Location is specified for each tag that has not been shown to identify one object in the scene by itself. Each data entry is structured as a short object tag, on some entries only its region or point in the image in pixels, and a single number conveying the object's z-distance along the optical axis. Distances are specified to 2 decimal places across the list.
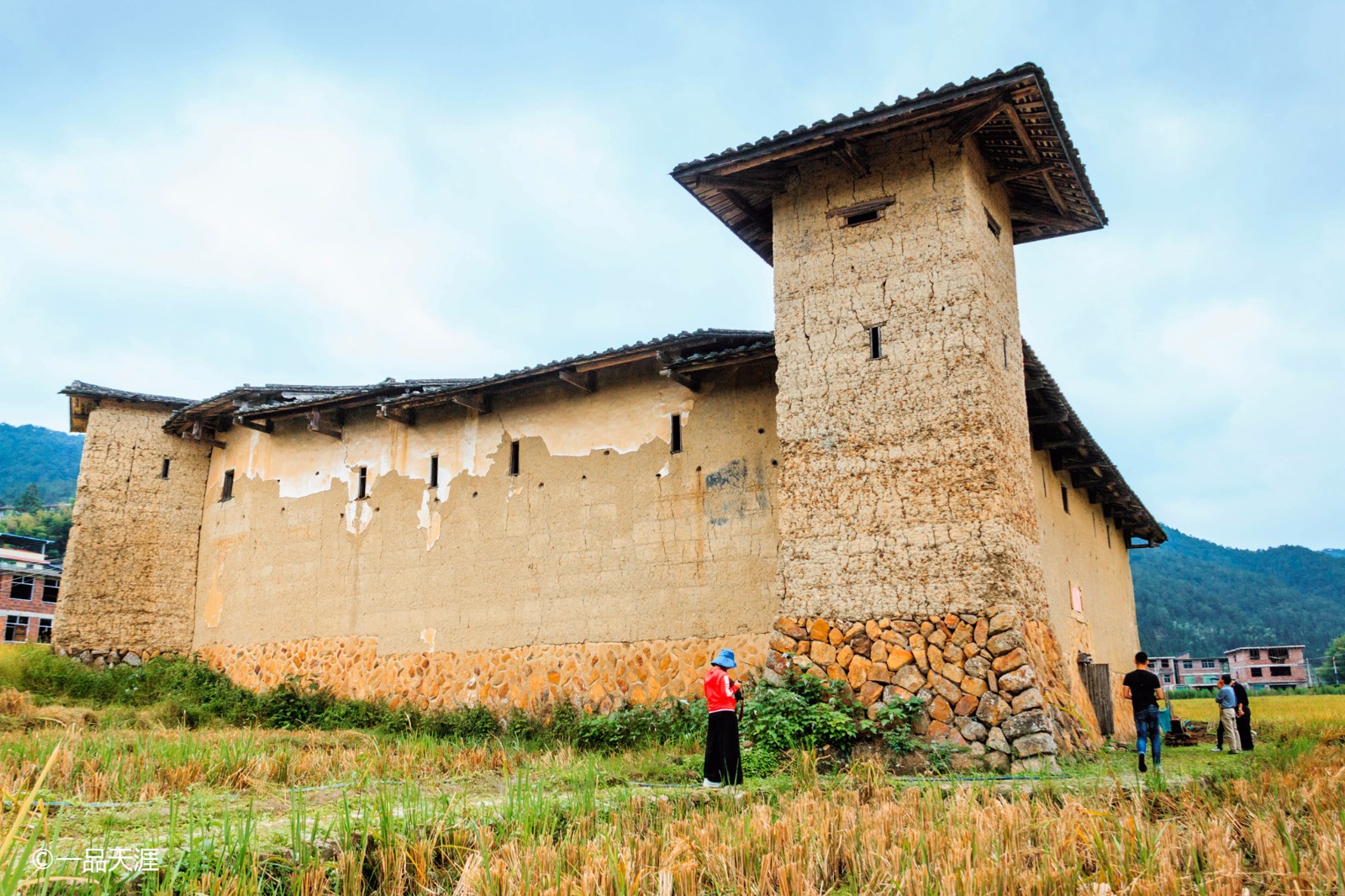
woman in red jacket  8.36
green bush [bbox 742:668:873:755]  9.77
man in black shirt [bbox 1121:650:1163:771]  9.70
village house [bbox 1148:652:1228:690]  76.19
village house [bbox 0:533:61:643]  41.47
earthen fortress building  10.45
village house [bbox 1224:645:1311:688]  70.94
